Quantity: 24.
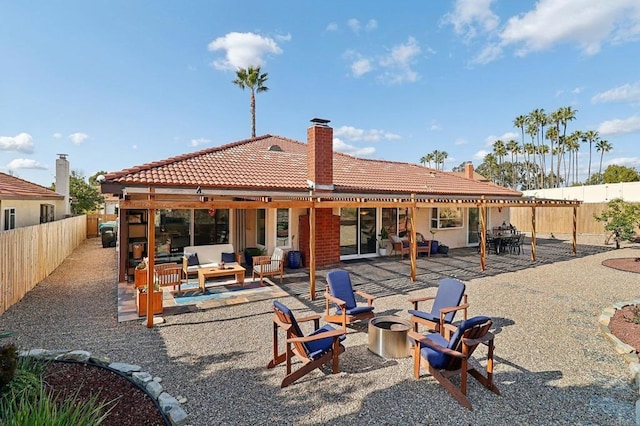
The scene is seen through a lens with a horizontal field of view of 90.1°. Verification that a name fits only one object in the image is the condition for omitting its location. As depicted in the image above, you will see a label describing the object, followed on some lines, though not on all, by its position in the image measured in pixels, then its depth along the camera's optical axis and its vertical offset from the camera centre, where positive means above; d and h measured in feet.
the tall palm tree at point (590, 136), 184.48 +46.75
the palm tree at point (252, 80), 110.42 +46.54
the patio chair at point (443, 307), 20.63 -6.24
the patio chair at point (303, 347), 16.02 -7.20
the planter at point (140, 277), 29.60 -5.98
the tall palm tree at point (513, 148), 215.31 +45.38
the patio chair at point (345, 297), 23.39 -6.27
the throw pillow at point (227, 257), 38.95 -5.38
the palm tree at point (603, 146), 200.54 +43.59
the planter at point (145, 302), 25.39 -7.20
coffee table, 32.24 -6.07
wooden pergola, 23.71 +1.43
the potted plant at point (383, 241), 54.13 -4.65
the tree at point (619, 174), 168.55 +22.12
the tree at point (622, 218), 55.21 -0.62
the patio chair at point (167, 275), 29.40 -5.85
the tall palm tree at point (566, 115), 170.71 +53.56
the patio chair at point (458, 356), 14.76 -7.00
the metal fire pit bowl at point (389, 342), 18.74 -7.58
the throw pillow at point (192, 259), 36.73 -5.30
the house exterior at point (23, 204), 42.59 +1.41
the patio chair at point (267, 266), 34.78 -5.85
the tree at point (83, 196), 110.52 +5.92
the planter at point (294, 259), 44.01 -6.30
